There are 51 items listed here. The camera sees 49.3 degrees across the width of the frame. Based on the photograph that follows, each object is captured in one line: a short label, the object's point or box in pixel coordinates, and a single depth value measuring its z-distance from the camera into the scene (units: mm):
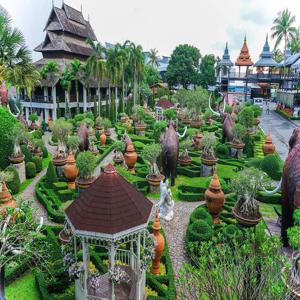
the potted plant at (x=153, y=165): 18766
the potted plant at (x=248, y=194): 13031
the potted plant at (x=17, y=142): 20266
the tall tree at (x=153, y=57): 87444
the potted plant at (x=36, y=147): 24328
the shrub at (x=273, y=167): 20875
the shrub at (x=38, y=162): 22344
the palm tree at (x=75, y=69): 39844
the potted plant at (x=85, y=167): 17484
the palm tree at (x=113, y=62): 41125
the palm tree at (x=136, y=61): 45391
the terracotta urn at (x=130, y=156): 21719
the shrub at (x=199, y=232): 12426
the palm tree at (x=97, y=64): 39281
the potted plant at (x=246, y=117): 29650
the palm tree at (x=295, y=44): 65025
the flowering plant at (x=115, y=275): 8625
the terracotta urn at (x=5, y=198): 13883
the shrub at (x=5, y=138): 20812
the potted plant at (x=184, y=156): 22766
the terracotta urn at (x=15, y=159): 20266
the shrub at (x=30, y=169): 21297
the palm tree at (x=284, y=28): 58875
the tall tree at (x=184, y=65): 68500
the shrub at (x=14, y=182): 17953
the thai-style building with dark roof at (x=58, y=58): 42625
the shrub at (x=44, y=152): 25622
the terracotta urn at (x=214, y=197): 14594
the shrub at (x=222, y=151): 25719
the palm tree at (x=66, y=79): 39562
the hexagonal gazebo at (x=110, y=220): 8688
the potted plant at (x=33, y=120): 35562
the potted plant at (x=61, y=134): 21609
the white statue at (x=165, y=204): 15422
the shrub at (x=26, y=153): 21969
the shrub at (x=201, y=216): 13998
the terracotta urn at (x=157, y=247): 10891
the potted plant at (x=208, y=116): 39775
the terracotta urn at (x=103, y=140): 29750
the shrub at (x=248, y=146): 26422
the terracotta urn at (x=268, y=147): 25150
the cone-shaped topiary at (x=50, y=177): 19203
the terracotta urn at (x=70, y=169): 18969
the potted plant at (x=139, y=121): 35062
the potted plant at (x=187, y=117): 38003
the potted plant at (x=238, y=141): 25359
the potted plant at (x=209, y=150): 21312
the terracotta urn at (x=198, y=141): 27516
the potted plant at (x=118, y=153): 22016
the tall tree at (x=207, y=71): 69000
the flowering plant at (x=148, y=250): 9438
